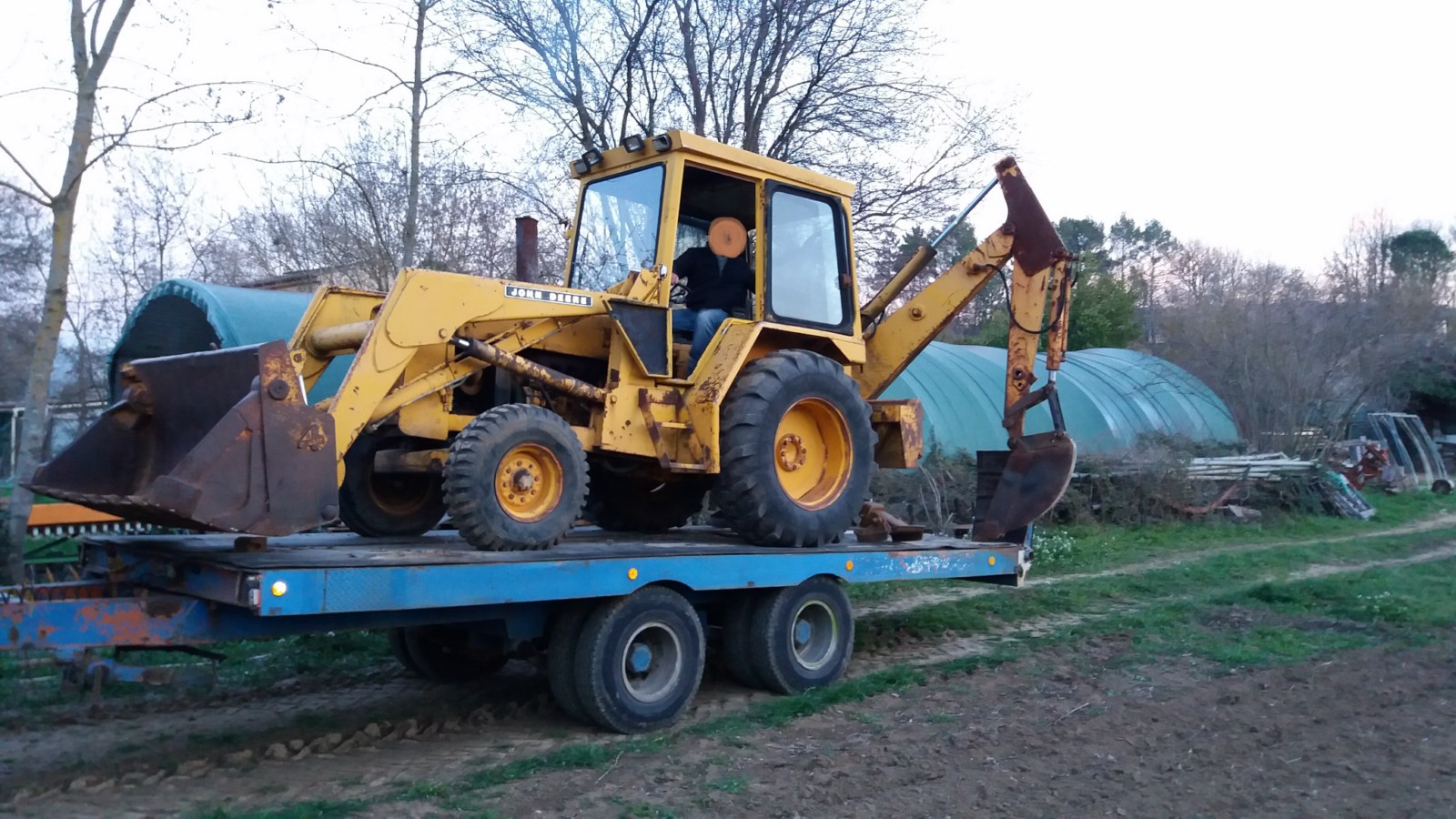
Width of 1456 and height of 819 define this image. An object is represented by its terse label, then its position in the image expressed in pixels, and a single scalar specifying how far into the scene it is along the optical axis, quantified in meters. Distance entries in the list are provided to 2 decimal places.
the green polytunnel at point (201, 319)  12.27
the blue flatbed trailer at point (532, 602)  5.28
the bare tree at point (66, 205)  9.00
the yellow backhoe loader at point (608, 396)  5.66
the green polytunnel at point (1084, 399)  19.02
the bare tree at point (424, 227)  16.00
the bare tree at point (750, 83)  14.16
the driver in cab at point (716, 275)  8.16
